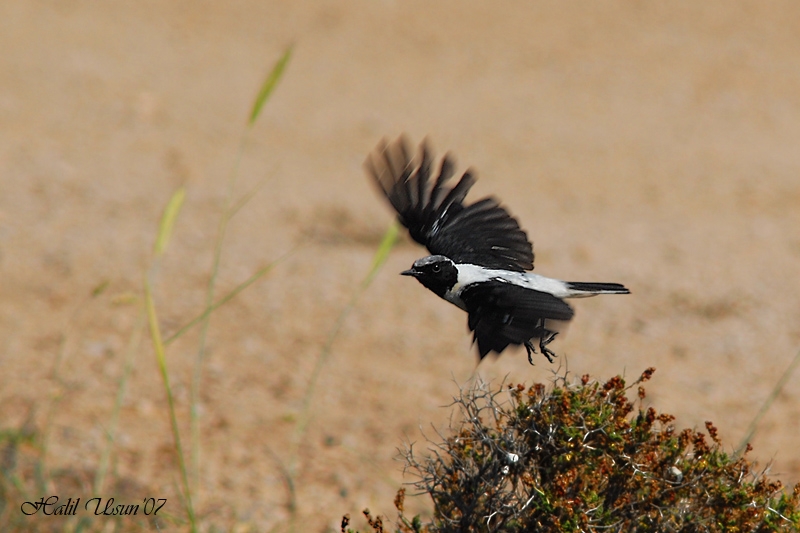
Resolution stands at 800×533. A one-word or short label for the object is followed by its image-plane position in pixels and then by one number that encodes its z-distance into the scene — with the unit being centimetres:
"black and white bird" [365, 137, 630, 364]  658
